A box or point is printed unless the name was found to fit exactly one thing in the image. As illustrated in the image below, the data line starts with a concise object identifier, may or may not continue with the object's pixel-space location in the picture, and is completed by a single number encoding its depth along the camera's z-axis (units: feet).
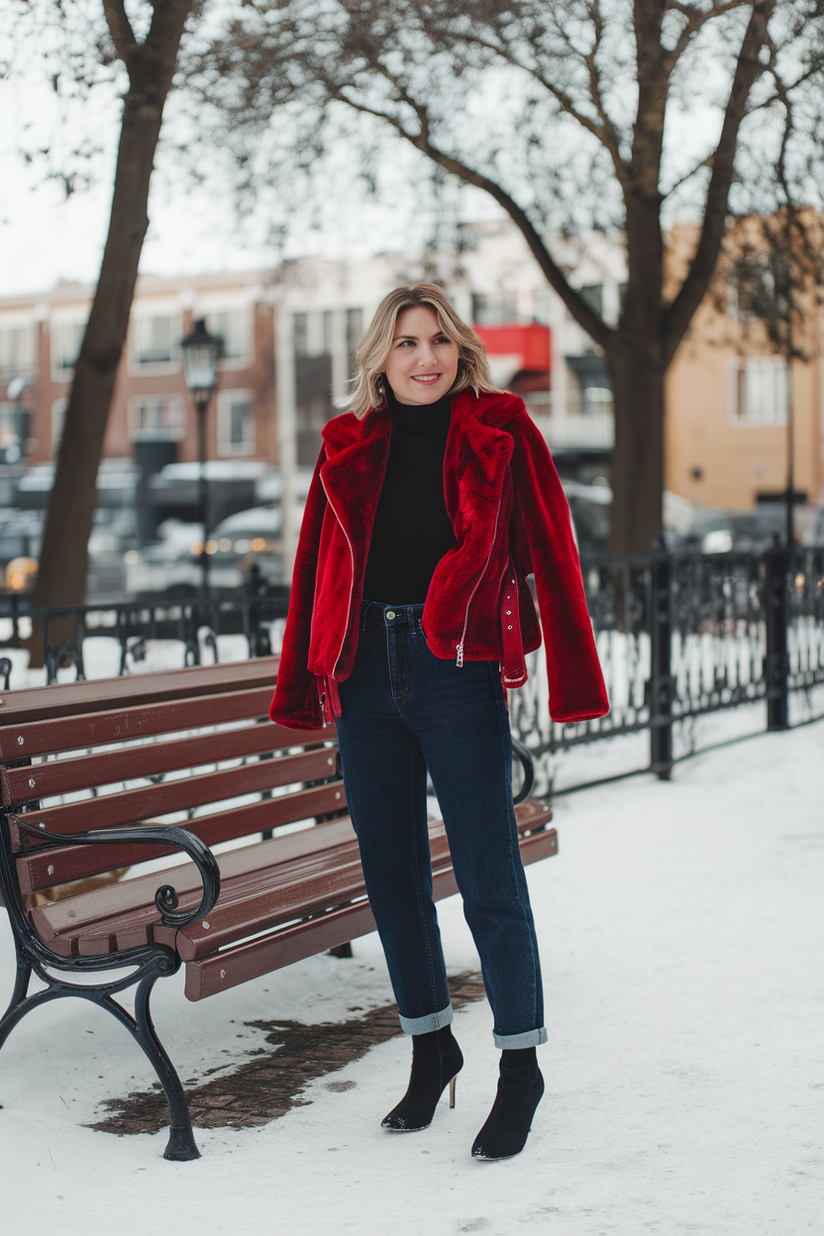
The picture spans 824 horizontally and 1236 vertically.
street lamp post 55.72
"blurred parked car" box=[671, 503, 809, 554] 93.86
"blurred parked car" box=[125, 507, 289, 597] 88.43
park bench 10.39
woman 9.96
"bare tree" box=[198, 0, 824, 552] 29.12
